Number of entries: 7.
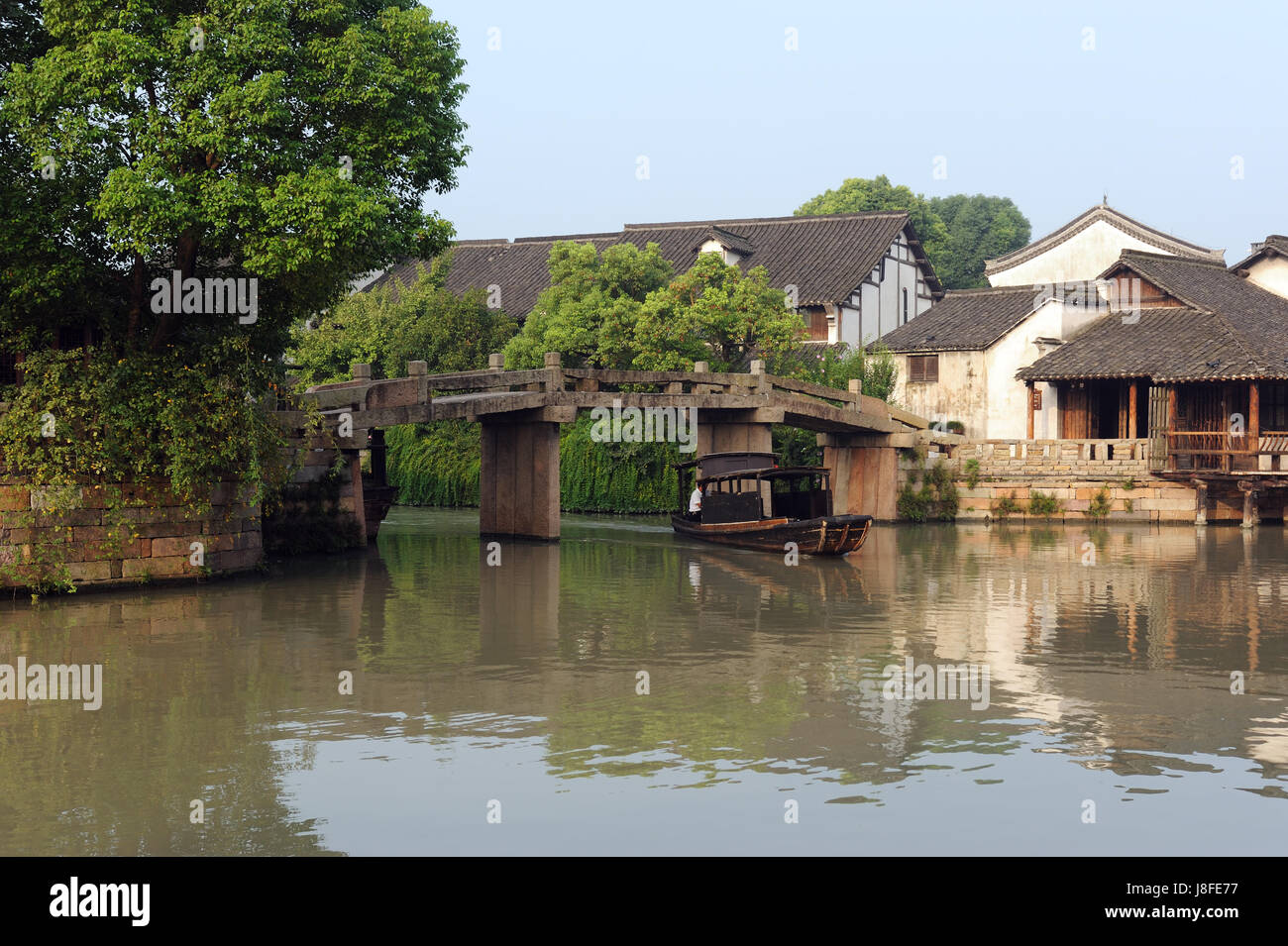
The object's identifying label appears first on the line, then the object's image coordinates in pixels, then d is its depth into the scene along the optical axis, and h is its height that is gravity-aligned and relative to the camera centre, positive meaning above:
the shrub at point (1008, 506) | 34.59 -0.76
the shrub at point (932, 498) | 35.03 -0.56
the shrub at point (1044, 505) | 34.06 -0.73
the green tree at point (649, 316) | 35.12 +4.16
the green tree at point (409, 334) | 39.50 +4.24
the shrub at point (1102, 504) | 33.56 -0.71
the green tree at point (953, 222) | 59.88 +11.69
